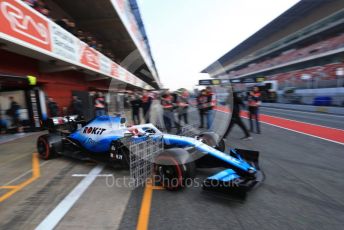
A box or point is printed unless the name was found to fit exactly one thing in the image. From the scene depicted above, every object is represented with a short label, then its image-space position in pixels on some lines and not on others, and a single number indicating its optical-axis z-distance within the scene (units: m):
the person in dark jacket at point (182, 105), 9.16
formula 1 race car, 3.26
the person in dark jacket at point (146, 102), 9.51
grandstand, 20.31
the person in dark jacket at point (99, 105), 9.70
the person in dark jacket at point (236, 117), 6.95
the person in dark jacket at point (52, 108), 10.18
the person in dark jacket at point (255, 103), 7.88
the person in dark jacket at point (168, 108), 8.50
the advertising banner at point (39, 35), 5.32
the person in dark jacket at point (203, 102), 8.64
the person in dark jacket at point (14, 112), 9.14
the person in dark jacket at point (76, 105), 11.23
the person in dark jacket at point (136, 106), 10.15
